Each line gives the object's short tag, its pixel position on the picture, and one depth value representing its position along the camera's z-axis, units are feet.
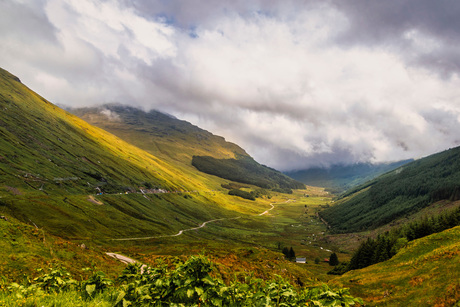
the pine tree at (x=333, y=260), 579.48
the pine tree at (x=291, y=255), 580.30
